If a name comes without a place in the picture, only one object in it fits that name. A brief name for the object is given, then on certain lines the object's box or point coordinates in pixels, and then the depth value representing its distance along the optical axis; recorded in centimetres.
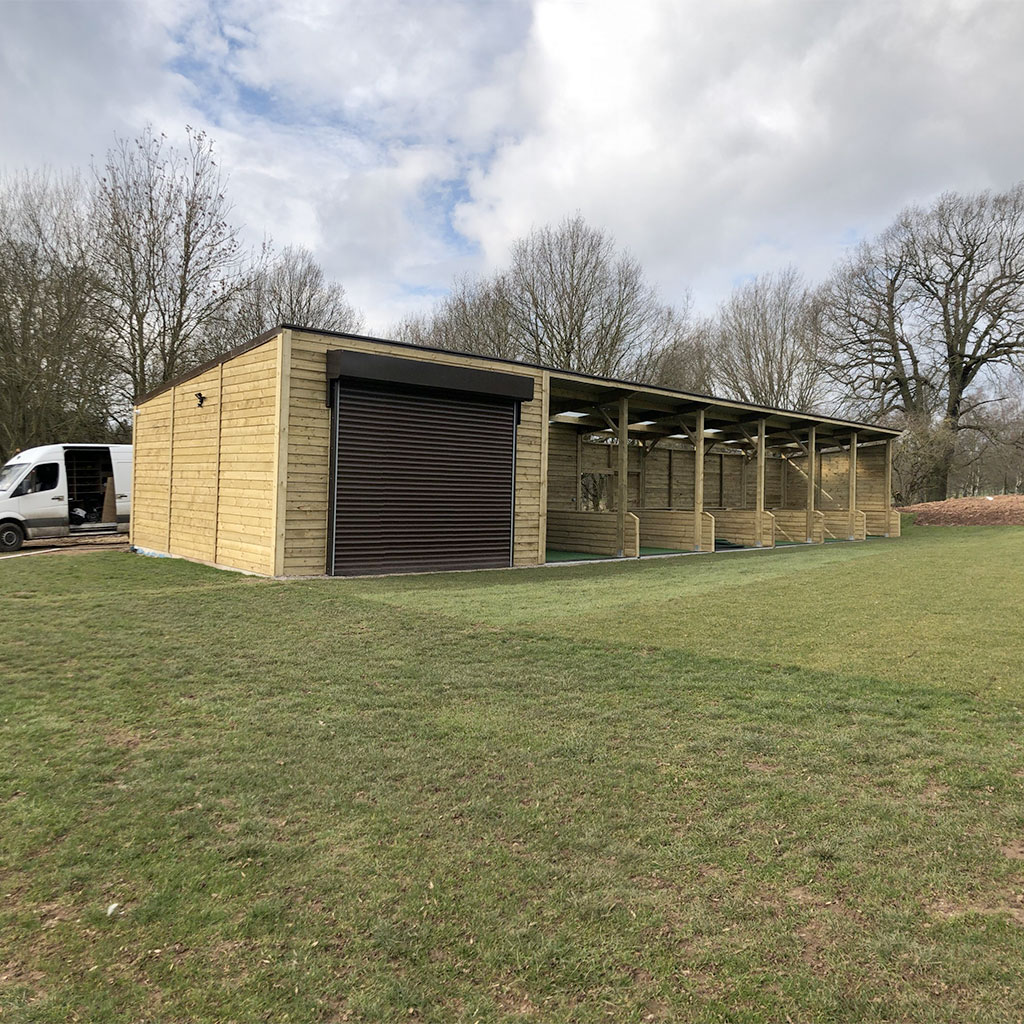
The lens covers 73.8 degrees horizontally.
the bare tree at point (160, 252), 2045
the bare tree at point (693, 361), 2852
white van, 1437
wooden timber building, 1005
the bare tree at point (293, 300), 2627
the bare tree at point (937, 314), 2845
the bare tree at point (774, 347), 3120
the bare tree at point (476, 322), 2658
